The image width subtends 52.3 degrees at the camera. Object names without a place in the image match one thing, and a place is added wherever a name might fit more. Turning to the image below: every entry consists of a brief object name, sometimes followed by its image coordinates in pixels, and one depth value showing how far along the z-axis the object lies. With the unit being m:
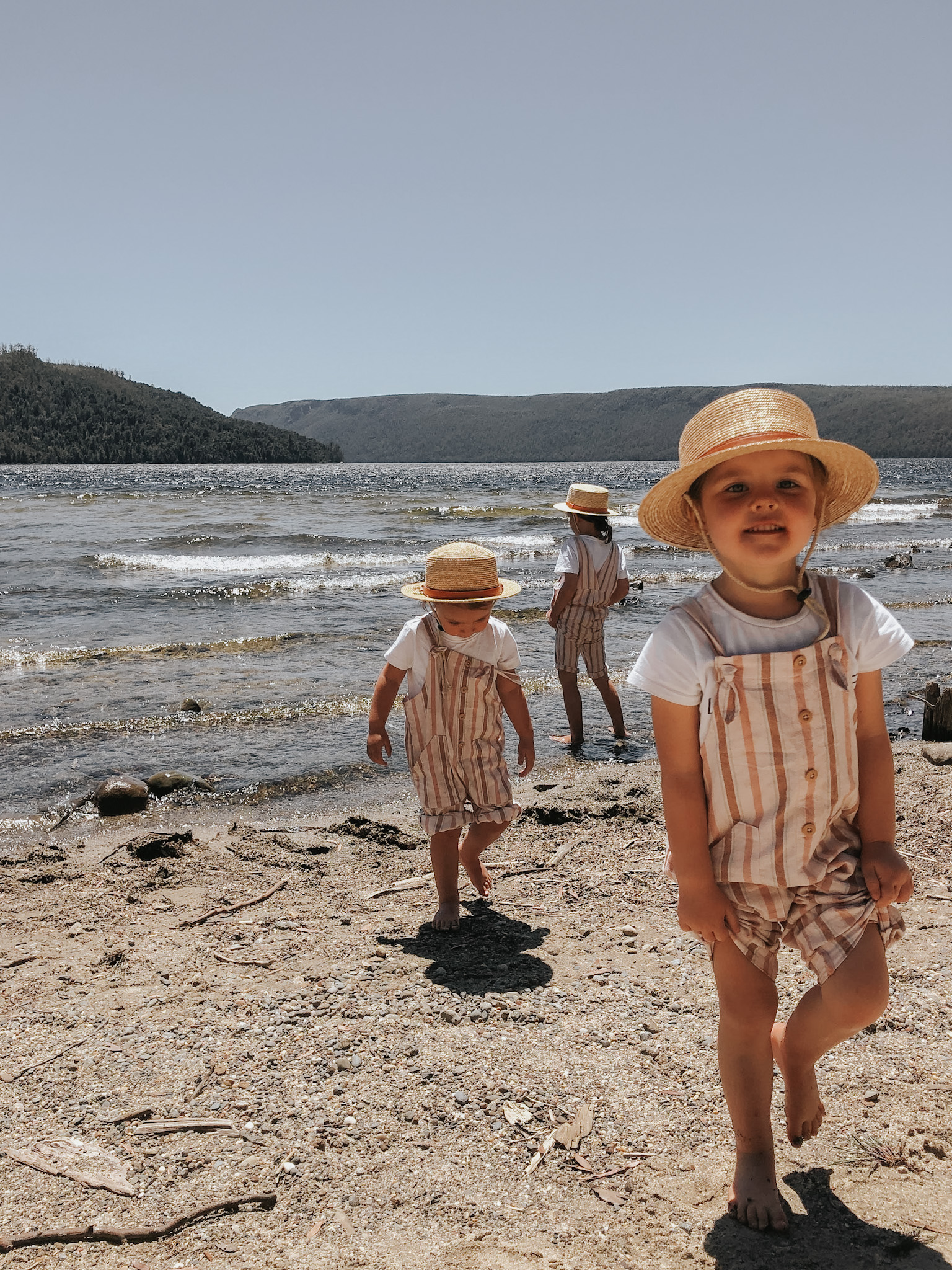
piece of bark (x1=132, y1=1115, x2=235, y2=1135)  2.54
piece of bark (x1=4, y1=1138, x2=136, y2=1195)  2.35
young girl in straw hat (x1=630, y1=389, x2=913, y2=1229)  2.11
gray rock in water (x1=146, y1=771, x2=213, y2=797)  6.10
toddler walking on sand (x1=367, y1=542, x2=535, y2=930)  3.93
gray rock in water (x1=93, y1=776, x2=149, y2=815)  5.77
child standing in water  7.30
